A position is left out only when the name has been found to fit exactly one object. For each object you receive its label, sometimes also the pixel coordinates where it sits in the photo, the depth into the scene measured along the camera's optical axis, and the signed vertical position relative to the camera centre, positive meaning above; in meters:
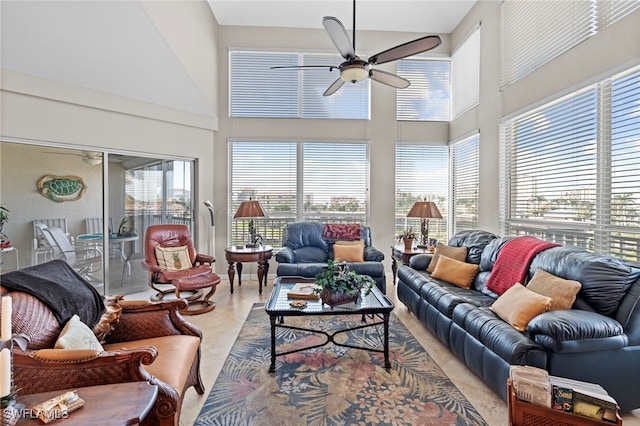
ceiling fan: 2.58 +1.41
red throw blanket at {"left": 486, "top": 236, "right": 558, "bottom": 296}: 2.79 -0.48
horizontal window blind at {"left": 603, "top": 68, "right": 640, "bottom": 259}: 2.48 +0.36
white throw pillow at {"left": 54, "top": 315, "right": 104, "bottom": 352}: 1.58 -0.67
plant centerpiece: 2.71 -0.66
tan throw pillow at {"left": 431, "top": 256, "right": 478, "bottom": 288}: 3.38 -0.68
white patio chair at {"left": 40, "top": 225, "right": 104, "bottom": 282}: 3.66 -0.56
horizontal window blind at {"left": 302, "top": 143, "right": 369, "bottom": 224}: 5.58 +0.48
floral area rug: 1.99 -1.30
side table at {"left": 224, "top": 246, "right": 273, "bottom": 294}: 4.65 -0.72
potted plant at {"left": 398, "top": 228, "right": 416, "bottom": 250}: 4.59 -0.44
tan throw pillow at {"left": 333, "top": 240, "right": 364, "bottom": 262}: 4.63 -0.64
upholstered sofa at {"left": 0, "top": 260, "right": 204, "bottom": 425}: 1.43 -0.75
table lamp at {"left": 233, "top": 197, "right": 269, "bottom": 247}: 4.77 -0.03
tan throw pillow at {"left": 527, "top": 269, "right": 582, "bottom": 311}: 2.18 -0.57
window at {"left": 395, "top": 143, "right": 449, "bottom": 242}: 5.66 +0.50
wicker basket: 1.56 -1.05
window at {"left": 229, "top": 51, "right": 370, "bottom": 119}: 5.49 +2.07
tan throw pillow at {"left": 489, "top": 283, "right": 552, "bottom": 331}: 2.17 -0.69
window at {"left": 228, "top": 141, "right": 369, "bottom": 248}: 5.54 +0.46
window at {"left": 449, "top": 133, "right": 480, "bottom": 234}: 4.82 +0.44
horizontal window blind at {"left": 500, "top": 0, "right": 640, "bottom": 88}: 2.74 +1.83
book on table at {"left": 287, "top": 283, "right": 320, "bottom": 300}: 2.89 -0.79
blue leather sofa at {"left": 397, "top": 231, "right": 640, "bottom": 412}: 1.89 -0.81
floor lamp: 5.28 -0.51
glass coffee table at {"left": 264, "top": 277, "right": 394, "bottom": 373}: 2.54 -0.83
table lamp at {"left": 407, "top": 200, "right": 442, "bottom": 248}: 4.54 -0.03
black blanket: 1.66 -0.47
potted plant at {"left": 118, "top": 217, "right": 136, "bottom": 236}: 4.32 -0.27
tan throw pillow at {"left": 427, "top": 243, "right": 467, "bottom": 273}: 3.65 -0.52
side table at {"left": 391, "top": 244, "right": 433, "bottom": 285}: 4.43 -0.64
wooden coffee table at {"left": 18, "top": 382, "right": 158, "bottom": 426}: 1.12 -0.75
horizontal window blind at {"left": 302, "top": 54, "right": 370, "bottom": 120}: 5.53 +1.96
